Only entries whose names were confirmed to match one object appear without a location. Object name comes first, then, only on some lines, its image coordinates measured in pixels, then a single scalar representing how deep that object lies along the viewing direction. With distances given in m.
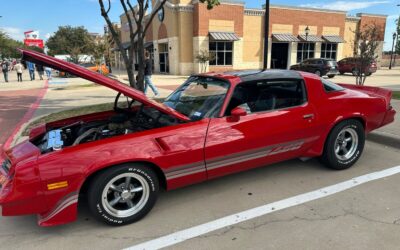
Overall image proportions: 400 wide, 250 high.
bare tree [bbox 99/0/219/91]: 8.20
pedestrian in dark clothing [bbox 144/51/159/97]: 11.78
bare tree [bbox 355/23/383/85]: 9.66
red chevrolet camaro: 2.78
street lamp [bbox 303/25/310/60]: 30.67
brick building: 28.22
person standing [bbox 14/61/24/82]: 24.76
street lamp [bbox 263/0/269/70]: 10.28
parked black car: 22.25
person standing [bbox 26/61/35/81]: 25.83
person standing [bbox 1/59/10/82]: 24.42
